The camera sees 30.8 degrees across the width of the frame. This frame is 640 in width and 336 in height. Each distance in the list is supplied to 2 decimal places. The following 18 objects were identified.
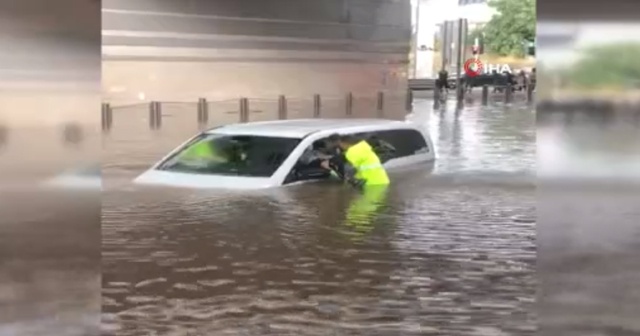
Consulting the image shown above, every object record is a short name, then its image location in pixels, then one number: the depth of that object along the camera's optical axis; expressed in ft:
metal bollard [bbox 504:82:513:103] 95.40
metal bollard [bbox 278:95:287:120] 72.30
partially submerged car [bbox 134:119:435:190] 40.04
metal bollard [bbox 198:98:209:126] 66.82
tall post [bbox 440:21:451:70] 94.71
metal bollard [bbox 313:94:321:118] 76.64
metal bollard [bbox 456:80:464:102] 95.27
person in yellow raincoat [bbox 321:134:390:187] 41.78
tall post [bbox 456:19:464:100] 95.14
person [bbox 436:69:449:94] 94.29
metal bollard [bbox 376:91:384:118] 80.47
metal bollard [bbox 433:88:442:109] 91.25
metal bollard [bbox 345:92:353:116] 79.25
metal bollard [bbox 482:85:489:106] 96.78
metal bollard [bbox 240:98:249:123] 68.74
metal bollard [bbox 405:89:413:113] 85.10
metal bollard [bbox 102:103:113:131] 62.80
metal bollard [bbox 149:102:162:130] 64.24
